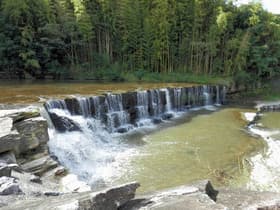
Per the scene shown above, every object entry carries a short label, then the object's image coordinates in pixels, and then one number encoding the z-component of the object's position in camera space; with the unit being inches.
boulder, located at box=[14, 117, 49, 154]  259.5
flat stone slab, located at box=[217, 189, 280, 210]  123.8
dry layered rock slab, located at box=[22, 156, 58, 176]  242.8
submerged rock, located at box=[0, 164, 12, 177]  174.4
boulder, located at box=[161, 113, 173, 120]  497.0
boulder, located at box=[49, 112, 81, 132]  356.2
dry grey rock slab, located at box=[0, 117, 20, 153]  222.5
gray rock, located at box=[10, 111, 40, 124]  268.8
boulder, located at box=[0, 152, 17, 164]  219.5
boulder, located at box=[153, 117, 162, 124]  469.1
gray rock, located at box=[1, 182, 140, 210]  107.0
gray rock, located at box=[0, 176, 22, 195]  145.0
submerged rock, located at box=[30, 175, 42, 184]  200.7
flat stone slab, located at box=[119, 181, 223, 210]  111.3
